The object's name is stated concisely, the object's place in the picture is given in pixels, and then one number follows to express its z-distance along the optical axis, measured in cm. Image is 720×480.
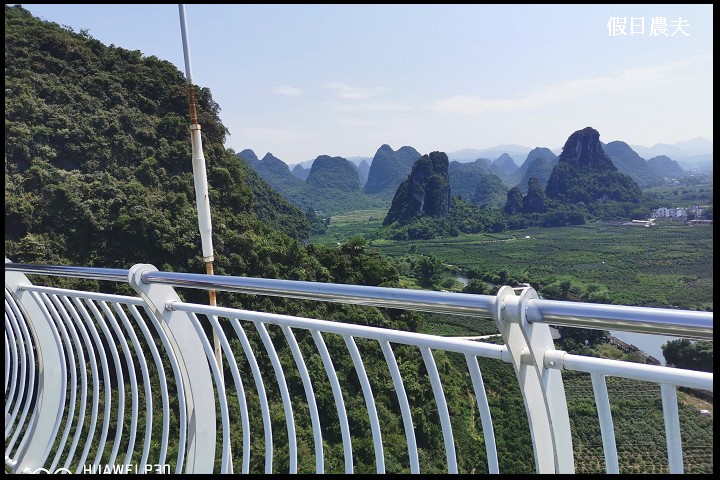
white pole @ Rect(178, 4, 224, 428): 731
